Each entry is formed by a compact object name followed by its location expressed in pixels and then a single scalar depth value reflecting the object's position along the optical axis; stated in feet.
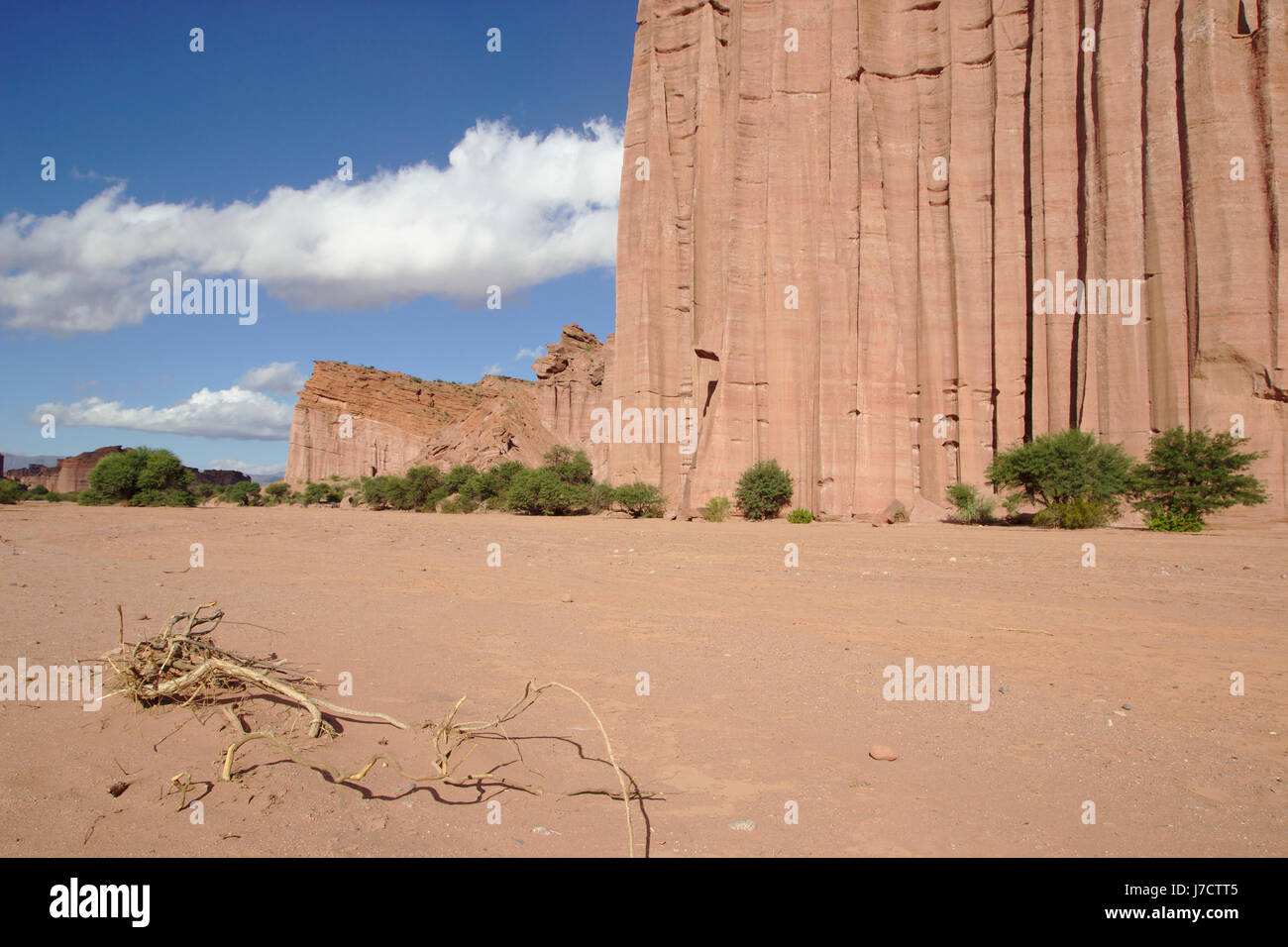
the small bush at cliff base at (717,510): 95.14
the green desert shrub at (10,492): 120.26
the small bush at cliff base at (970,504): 86.89
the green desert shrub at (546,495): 109.91
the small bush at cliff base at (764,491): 97.30
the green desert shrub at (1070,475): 69.15
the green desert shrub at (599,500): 112.47
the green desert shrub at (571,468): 120.98
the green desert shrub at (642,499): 106.73
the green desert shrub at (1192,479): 65.98
